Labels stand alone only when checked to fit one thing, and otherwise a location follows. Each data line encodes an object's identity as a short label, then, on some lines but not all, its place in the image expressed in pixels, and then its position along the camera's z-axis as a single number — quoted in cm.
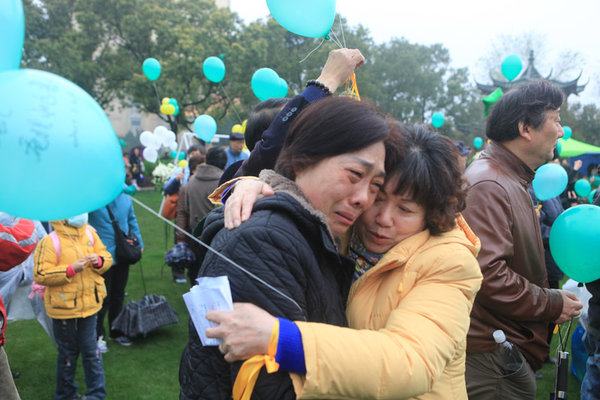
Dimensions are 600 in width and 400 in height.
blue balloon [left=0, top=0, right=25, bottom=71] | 110
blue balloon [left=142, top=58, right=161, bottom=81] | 902
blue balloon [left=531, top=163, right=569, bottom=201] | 404
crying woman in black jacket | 109
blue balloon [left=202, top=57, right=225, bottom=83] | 728
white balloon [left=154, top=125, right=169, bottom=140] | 1041
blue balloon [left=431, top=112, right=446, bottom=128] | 1335
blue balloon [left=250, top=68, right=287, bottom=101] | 434
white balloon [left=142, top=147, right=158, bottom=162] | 1112
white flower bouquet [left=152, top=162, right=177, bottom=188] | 986
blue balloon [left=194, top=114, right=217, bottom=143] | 758
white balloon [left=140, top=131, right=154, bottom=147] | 1067
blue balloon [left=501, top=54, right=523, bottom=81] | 761
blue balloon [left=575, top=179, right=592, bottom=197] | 804
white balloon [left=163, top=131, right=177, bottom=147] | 1036
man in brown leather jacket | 210
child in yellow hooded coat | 346
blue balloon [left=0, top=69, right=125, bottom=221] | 94
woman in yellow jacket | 103
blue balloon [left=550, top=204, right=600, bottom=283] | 230
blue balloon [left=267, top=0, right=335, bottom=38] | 203
